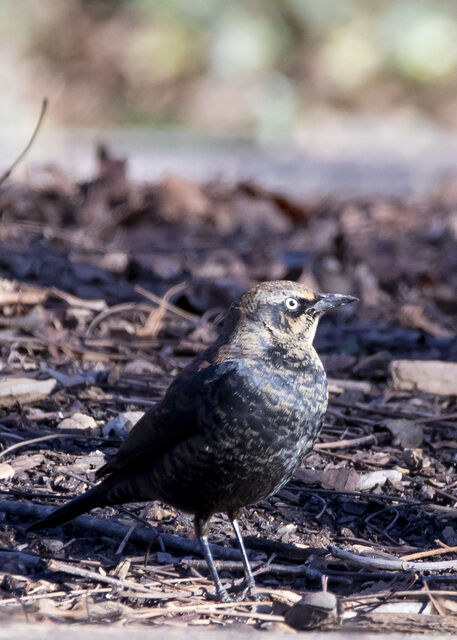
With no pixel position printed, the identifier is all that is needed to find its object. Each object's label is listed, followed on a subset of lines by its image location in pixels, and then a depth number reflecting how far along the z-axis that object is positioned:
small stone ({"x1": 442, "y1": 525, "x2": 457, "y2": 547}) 7.76
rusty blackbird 6.97
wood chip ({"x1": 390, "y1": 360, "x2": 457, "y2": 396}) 10.39
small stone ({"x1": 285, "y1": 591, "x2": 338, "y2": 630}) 6.01
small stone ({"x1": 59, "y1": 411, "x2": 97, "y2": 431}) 9.08
